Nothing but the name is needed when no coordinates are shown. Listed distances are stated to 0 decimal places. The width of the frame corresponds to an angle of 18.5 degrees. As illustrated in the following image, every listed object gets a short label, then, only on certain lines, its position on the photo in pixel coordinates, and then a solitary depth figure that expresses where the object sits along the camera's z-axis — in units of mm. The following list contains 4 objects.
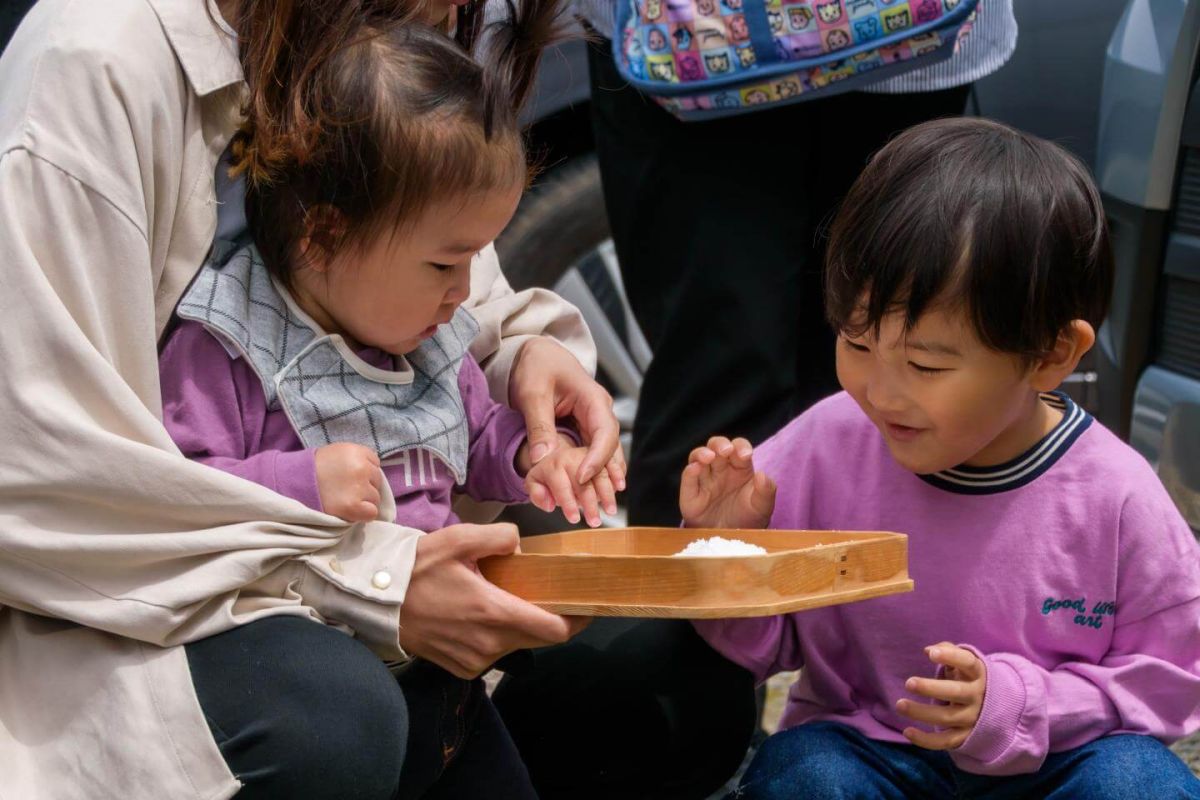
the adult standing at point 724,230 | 2505
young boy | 2171
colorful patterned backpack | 2360
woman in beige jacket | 2049
